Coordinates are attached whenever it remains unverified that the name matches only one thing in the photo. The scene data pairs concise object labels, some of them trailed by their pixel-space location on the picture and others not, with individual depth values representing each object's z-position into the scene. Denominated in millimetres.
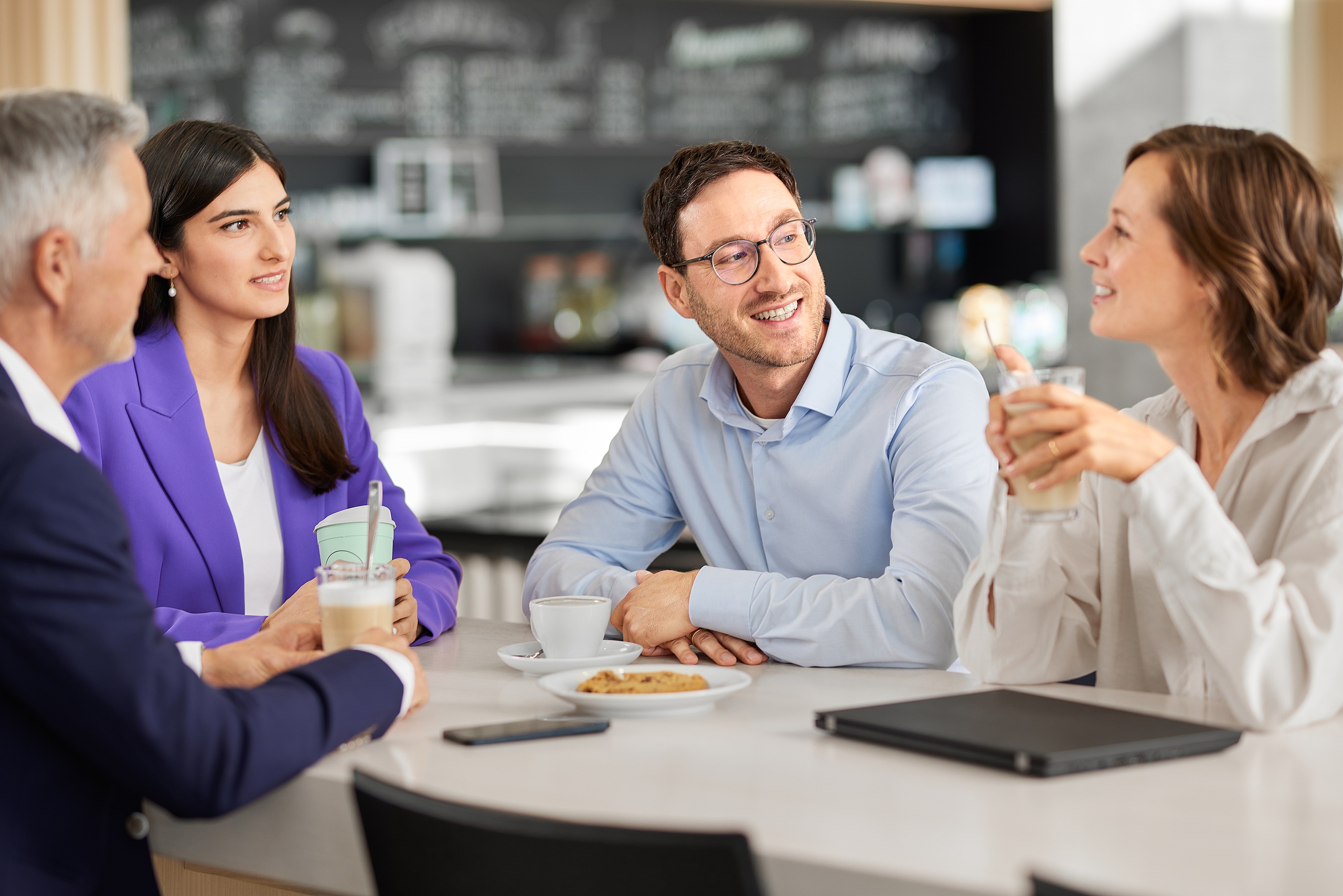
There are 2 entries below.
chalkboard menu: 5629
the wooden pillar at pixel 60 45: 3992
